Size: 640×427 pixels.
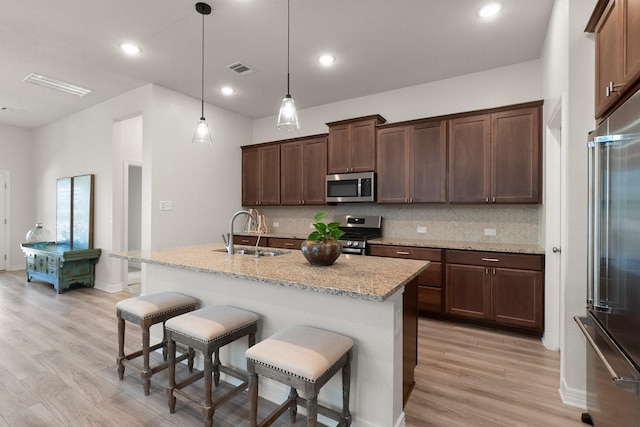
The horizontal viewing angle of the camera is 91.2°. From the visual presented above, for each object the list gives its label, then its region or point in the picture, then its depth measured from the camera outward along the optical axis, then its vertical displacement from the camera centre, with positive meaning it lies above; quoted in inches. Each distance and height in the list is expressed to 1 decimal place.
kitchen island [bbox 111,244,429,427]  64.4 -22.2
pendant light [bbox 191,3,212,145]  110.0 +28.1
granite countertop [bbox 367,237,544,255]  121.0 -13.0
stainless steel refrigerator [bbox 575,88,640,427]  47.5 -9.7
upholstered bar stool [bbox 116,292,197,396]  82.2 -27.4
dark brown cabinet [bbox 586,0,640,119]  51.2 +30.2
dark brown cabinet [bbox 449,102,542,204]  125.5 +24.6
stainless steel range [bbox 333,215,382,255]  153.3 -8.6
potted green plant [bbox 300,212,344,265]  78.6 -7.8
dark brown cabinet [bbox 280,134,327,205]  183.0 +26.4
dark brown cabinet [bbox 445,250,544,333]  117.9 -29.1
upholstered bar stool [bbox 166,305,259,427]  68.9 -28.2
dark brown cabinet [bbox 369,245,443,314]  136.1 -28.7
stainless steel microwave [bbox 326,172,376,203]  160.9 +14.5
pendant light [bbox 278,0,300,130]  88.5 +28.3
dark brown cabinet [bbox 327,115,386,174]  162.4 +37.4
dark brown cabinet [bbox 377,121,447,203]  145.9 +25.0
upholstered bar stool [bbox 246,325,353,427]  54.8 -27.3
